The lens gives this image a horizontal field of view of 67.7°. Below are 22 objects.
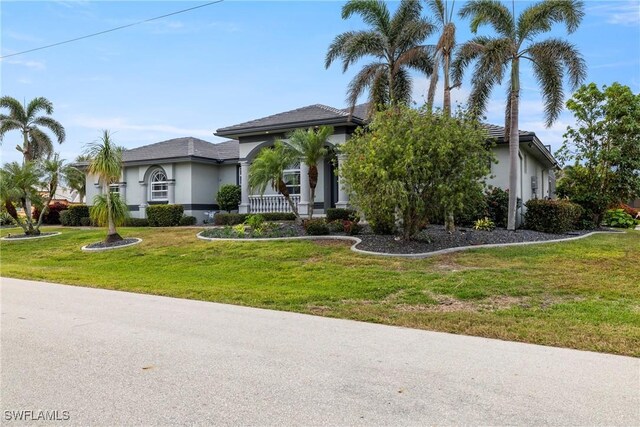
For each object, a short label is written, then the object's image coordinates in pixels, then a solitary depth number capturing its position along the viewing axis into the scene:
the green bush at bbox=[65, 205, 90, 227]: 26.91
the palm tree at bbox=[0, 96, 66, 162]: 31.34
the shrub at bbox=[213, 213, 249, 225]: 21.78
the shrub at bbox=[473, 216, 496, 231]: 16.27
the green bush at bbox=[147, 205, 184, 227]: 23.52
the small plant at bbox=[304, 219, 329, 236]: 15.98
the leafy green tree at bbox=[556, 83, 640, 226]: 18.39
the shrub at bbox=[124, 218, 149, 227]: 24.83
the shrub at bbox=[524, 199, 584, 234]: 16.09
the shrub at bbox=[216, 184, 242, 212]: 24.50
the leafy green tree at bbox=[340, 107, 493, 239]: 12.16
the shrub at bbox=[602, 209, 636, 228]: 23.44
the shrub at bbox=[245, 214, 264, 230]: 17.39
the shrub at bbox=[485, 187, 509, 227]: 17.30
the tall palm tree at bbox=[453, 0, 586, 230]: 14.88
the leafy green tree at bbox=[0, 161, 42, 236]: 20.44
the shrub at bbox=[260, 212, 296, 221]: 21.83
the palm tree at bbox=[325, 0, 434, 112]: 17.23
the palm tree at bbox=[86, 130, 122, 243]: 17.45
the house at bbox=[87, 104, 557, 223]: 20.44
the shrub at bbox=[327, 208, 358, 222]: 19.06
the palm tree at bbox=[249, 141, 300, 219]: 17.33
